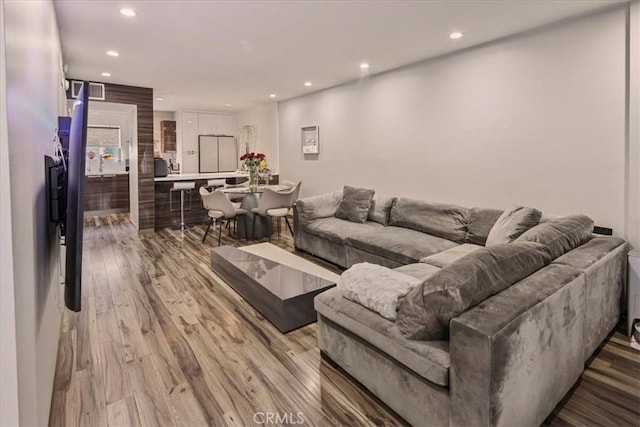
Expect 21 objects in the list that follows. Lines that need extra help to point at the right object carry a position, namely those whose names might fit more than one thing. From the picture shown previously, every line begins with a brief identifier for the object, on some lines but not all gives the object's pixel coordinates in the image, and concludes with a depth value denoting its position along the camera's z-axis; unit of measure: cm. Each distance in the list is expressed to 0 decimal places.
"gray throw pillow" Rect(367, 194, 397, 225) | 481
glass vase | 590
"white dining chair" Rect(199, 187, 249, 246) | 532
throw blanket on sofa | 192
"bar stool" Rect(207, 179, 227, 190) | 691
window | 812
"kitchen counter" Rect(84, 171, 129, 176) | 792
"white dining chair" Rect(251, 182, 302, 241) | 554
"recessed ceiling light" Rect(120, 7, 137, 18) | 302
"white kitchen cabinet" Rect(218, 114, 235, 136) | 1000
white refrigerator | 977
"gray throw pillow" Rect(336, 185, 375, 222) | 491
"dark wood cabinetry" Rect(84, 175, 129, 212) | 781
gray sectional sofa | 148
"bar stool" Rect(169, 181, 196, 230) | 652
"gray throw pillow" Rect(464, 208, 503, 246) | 362
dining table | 584
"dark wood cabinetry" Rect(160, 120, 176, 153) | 978
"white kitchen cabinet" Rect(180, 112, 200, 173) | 945
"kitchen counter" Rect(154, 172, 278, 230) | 666
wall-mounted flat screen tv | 169
